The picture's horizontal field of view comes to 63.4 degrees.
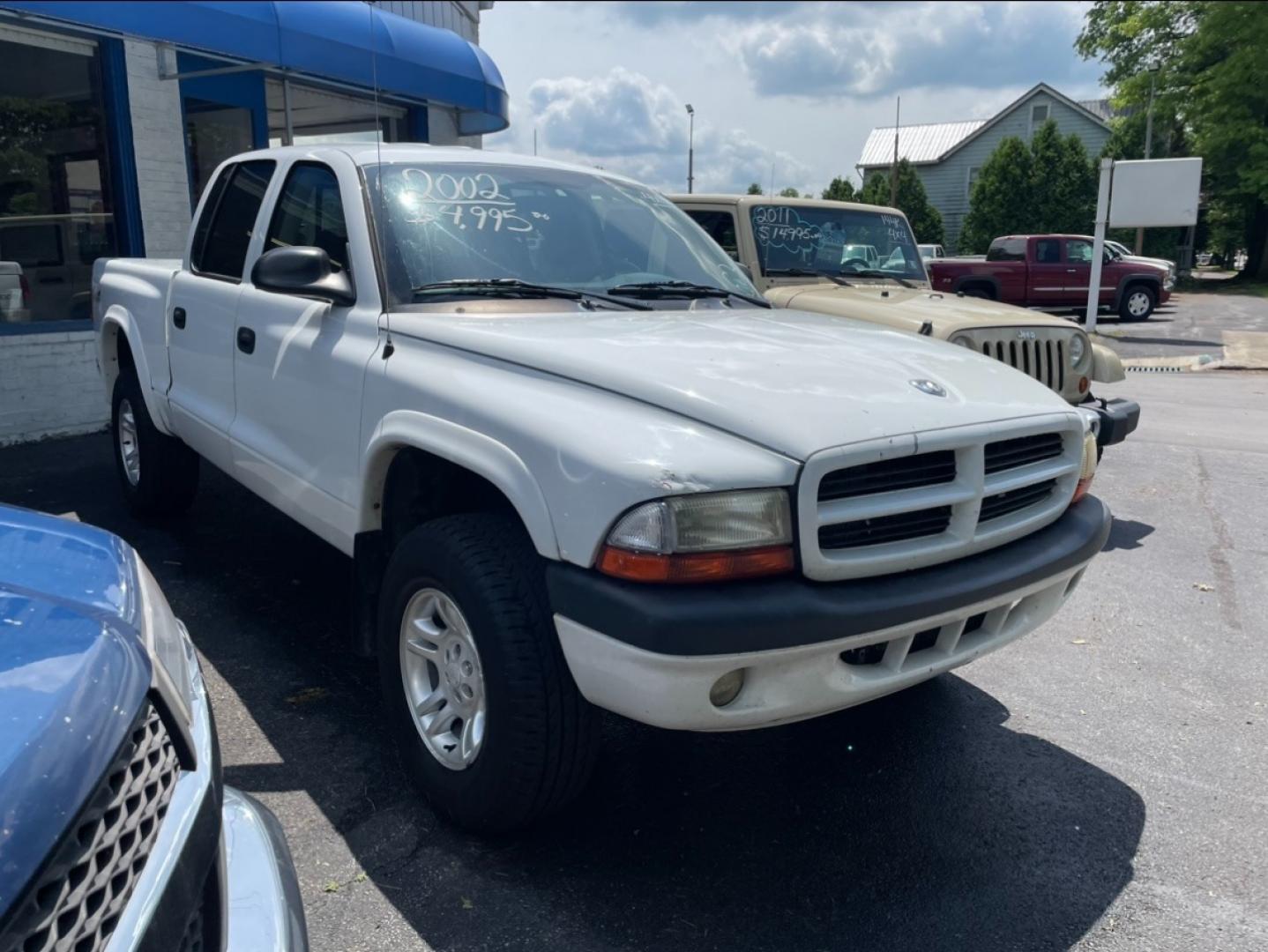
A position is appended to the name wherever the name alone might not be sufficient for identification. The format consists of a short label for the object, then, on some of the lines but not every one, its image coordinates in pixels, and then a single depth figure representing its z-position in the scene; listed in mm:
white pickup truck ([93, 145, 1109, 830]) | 2303
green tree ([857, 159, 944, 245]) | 41688
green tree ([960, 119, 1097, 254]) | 36719
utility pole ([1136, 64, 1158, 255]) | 35719
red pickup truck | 21984
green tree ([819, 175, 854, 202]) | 44656
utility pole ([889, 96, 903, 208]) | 40344
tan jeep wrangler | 6125
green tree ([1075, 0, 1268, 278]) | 32312
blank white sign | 17656
